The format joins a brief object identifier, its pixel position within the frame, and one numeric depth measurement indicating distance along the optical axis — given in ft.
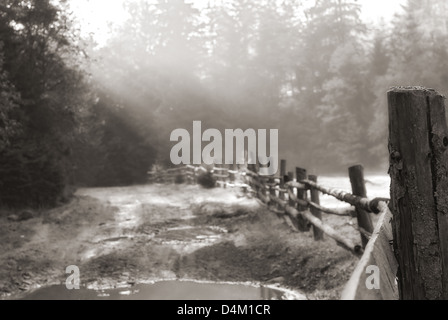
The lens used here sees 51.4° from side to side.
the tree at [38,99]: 46.65
